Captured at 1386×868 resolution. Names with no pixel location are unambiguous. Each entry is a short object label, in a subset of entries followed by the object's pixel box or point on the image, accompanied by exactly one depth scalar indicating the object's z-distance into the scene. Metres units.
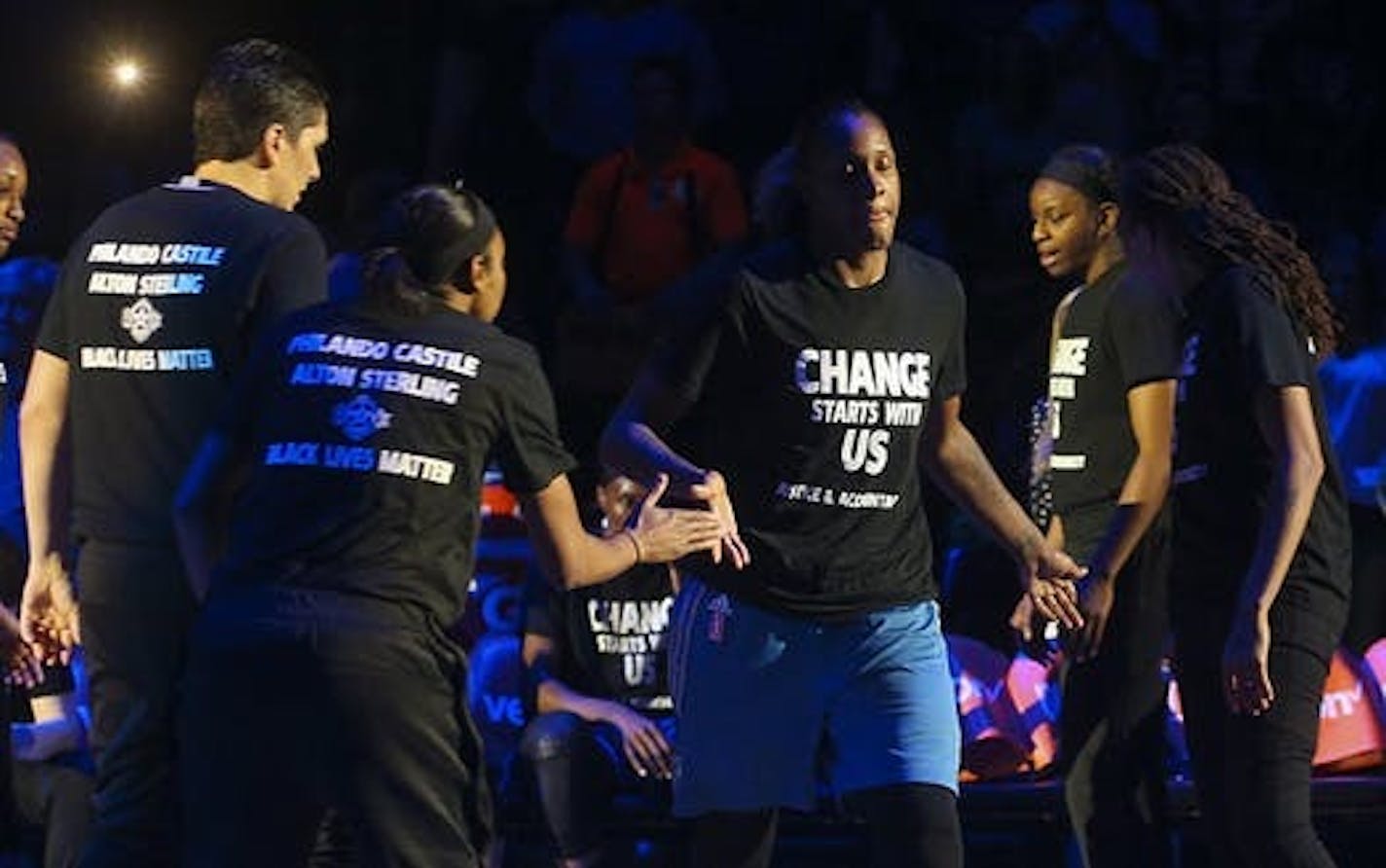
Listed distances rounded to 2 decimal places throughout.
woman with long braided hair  13.26
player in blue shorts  13.26
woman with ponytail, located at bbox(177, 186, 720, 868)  11.20
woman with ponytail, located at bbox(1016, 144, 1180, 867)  14.70
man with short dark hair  12.98
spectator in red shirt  20.48
